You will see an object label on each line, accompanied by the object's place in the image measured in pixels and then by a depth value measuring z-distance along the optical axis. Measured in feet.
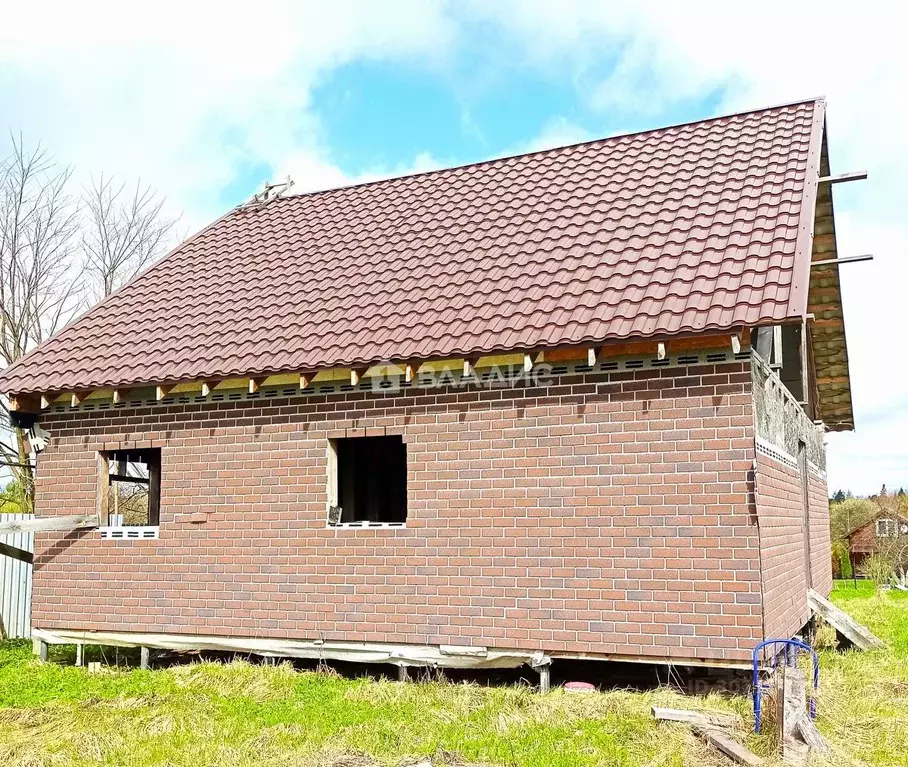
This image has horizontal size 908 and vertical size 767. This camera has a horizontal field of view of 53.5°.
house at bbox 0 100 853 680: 28.12
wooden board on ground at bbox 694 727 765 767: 21.54
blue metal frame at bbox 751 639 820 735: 23.99
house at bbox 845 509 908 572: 110.01
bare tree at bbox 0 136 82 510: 70.13
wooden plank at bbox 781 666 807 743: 22.49
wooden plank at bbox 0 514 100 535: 35.22
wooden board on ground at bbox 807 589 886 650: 37.88
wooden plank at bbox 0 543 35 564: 38.17
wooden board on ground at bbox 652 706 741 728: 24.30
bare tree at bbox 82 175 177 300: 81.05
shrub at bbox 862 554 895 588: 94.20
